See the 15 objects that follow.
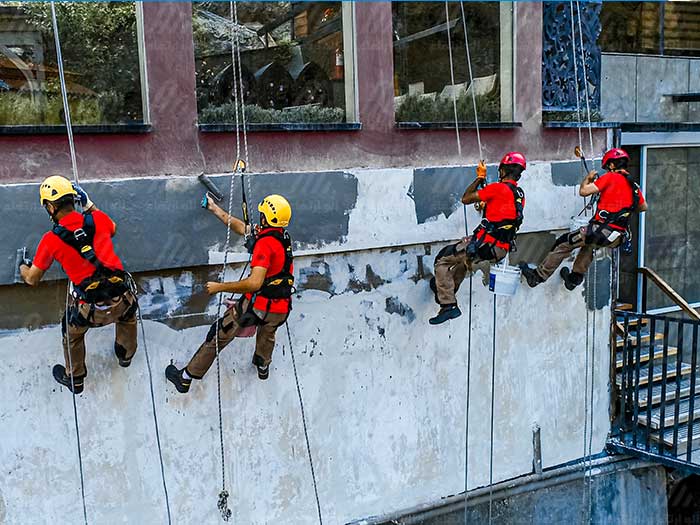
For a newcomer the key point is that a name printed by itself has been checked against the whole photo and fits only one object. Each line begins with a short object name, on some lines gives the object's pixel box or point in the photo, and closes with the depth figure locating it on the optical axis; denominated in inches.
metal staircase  338.6
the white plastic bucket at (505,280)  282.7
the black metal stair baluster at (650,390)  341.7
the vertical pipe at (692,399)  321.4
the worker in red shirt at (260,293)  231.3
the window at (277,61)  260.7
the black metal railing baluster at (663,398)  334.3
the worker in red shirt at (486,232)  282.7
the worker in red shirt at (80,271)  207.3
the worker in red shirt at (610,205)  306.8
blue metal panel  333.1
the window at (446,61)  302.5
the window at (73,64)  229.1
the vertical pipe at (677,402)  335.3
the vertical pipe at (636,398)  351.5
